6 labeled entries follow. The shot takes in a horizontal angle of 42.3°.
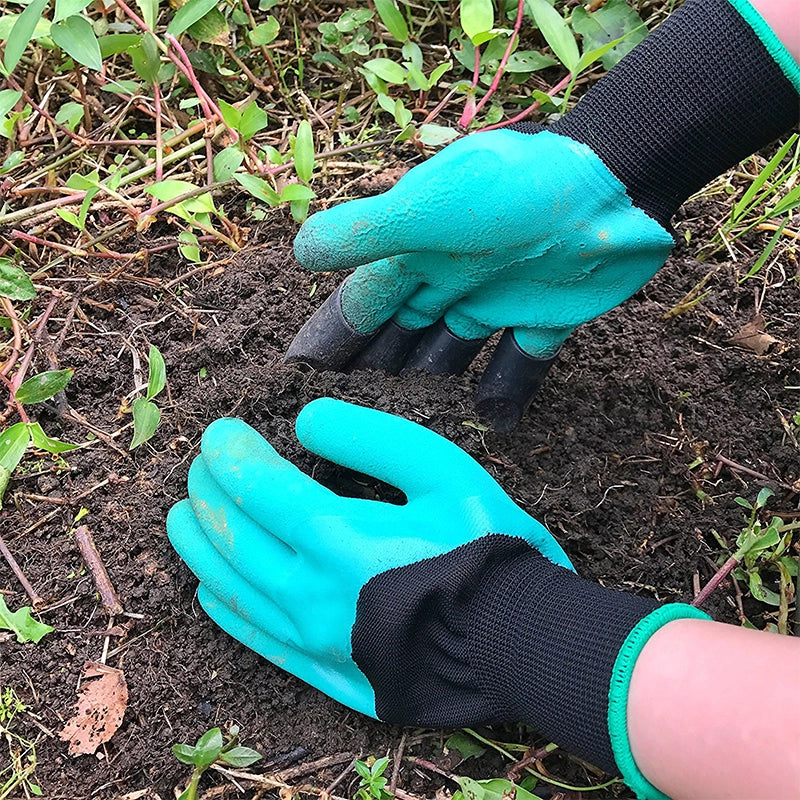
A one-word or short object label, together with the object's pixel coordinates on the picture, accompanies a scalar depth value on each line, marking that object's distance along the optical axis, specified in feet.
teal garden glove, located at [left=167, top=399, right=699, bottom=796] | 1.43
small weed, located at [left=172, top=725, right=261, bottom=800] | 1.47
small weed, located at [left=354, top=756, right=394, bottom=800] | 1.46
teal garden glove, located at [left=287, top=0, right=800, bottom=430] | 1.56
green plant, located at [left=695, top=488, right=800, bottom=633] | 1.60
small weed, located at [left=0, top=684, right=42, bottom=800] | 1.52
